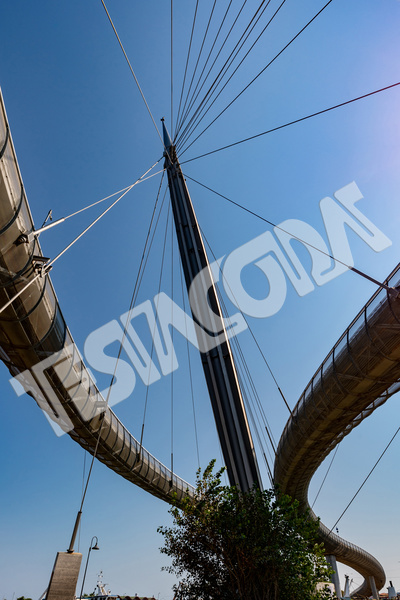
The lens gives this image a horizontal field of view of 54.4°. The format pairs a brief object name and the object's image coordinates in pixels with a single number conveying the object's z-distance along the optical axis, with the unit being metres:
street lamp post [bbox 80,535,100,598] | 22.30
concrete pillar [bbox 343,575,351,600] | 68.80
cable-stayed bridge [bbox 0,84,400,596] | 10.27
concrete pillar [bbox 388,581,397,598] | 57.49
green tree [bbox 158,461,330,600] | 10.95
